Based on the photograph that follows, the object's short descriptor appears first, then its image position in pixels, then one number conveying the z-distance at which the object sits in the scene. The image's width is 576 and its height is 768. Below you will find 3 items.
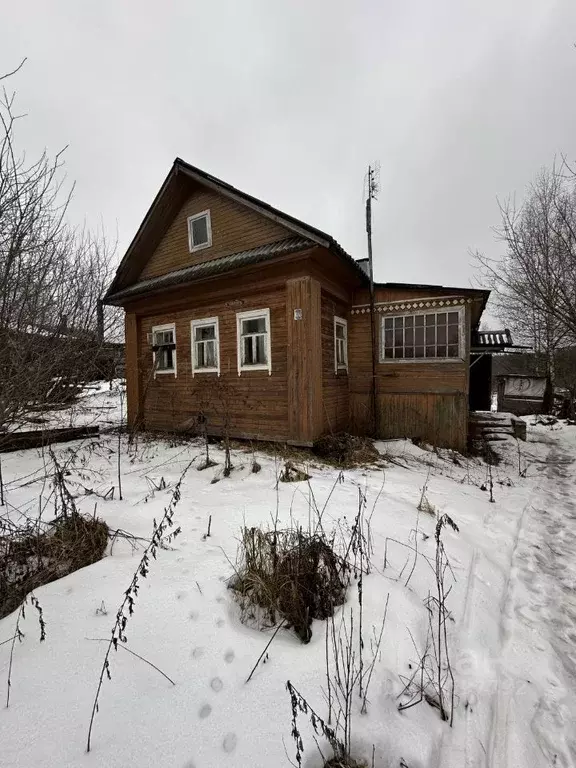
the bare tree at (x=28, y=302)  2.91
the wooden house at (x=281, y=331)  7.71
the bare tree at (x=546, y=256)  7.71
